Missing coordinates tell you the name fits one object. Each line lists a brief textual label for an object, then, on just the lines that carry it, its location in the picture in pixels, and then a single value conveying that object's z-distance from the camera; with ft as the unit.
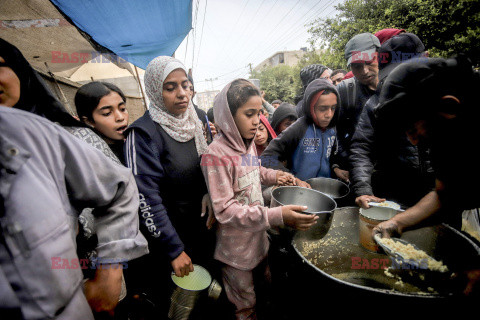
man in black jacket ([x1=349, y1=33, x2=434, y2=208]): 6.06
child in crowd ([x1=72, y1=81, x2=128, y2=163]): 5.68
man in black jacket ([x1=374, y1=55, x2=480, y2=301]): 2.63
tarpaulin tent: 7.64
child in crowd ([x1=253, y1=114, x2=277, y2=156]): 8.80
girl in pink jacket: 4.38
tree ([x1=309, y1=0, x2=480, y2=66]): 25.07
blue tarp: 8.59
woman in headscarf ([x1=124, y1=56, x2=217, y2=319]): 4.56
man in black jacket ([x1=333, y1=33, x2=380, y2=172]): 7.87
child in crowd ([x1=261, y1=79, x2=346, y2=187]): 7.14
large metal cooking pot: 2.90
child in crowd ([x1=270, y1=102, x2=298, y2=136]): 10.14
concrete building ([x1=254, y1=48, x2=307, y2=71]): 137.69
